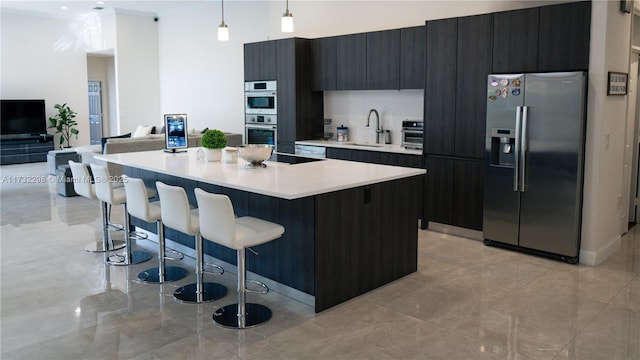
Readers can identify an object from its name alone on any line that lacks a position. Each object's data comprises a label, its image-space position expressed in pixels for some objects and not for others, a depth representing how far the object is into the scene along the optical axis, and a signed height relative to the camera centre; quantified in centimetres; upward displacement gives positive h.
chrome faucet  708 -3
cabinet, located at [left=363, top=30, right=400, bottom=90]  638 +78
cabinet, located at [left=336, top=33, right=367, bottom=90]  675 +80
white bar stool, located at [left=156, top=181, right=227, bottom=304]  380 -74
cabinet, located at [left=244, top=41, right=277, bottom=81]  769 +92
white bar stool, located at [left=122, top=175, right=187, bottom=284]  425 -74
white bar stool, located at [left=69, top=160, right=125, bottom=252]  506 -71
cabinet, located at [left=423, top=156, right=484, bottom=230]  559 -73
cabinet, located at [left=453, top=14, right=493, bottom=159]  541 +42
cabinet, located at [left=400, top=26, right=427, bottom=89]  610 +78
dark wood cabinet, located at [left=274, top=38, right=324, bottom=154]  737 +38
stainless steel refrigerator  473 -34
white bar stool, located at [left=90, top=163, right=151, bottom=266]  475 -68
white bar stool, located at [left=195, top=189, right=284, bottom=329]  341 -74
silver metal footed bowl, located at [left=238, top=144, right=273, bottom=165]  450 -25
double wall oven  780 +17
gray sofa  798 -34
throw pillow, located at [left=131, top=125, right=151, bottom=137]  1085 -17
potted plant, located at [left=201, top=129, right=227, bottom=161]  486 -19
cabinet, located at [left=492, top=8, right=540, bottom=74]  500 +80
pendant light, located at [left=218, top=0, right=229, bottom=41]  575 +98
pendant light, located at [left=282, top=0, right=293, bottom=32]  494 +94
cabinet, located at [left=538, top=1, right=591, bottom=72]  468 +79
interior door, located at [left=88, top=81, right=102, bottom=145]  1470 +32
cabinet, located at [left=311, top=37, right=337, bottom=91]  714 +82
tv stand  1179 -61
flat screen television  1184 +8
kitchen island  376 -72
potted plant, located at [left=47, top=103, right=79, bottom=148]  1249 -1
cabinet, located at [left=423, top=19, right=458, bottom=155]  570 +40
